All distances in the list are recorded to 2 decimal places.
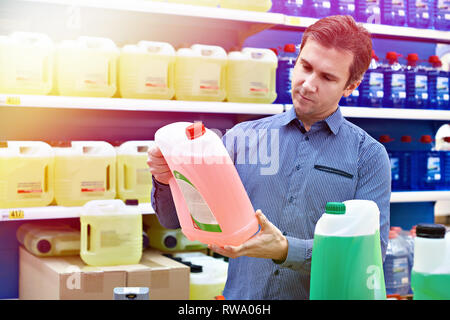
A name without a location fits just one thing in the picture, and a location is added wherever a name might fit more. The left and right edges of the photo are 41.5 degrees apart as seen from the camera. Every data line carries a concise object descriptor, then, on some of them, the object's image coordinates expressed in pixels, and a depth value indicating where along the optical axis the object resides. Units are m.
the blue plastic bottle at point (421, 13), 3.46
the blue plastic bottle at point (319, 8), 3.16
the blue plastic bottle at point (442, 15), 3.55
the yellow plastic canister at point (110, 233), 2.59
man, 1.39
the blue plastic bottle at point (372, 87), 3.33
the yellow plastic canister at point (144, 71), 2.72
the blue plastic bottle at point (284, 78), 3.16
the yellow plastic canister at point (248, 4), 2.90
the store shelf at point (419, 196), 3.24
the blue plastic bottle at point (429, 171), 3.49
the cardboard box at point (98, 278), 2.39
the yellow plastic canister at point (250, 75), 2.92
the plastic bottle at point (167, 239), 2.96
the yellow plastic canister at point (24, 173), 2.51
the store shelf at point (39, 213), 2.43
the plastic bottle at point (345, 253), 0.86
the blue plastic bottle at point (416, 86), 3.45
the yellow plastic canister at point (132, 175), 2.73
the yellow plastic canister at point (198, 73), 2.82
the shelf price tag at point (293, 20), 2.97
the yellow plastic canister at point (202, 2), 2.80
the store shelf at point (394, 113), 3.08
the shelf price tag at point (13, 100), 2.44
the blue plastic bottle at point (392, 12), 3.38
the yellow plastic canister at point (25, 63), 2.52
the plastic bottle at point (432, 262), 0.88
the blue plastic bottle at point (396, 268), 3.22
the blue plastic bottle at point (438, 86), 3.51
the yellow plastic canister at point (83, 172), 2.62
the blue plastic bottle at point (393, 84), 3.39
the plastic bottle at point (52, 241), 2.65
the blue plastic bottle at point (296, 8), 3.15
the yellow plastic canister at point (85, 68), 2.61
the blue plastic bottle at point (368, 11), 3.30
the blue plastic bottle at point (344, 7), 3.22
